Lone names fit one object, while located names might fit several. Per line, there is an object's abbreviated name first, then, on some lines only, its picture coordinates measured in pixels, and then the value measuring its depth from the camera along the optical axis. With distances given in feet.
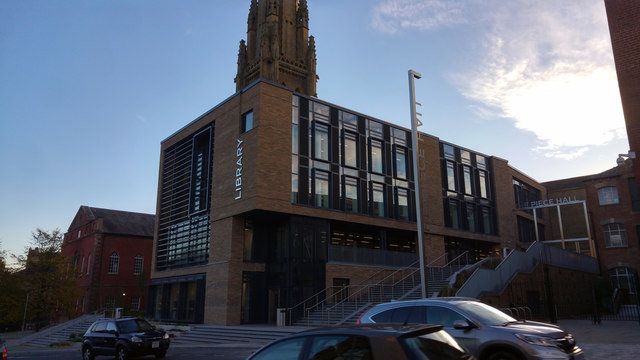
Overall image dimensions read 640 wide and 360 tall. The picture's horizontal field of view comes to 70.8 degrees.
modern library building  85.87
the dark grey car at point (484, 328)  23.94
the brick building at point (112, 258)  168.25
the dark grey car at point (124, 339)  46.52
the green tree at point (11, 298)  136.46
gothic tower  206.08
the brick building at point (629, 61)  53.11
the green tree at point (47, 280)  135.95
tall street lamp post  52.21
